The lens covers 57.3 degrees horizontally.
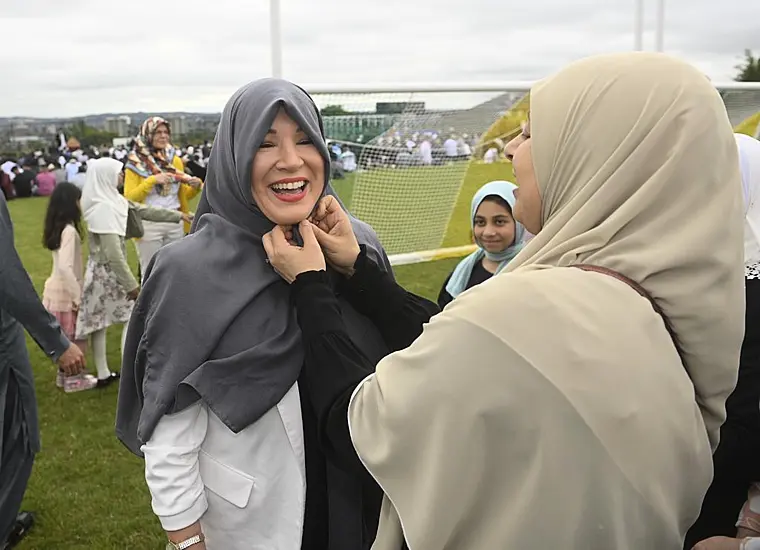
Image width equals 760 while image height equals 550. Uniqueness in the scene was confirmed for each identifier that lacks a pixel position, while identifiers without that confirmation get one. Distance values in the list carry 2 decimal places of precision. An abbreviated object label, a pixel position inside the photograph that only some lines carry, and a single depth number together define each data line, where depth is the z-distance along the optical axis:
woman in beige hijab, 1.12
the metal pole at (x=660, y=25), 7.48
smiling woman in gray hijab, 1.62
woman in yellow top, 6.05
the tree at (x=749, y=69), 27.09
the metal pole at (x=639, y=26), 7.38
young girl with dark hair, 5.43
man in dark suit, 2.93
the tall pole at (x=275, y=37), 4.96
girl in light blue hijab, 3.63
